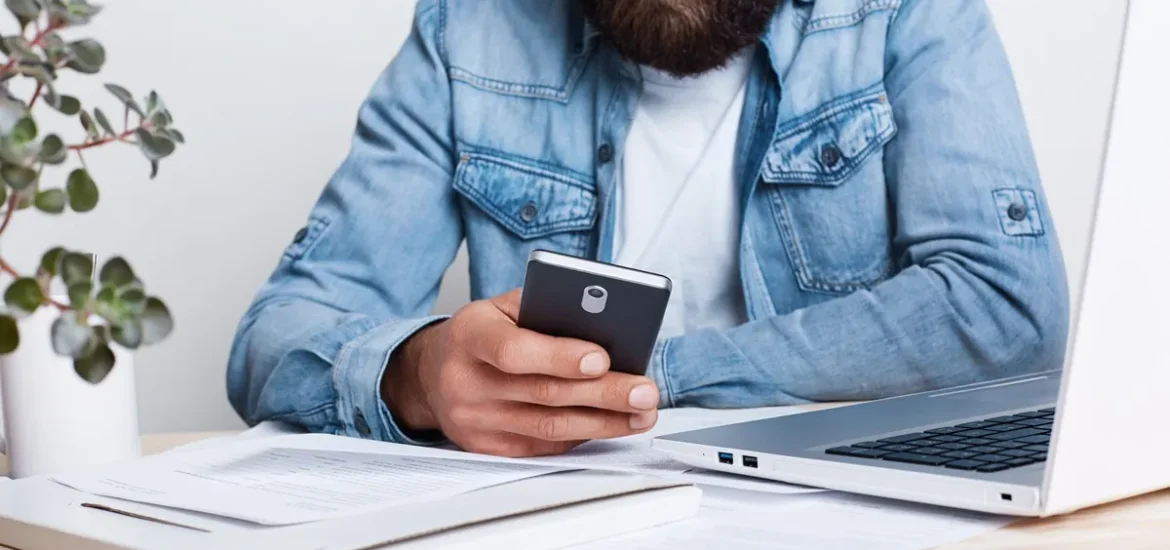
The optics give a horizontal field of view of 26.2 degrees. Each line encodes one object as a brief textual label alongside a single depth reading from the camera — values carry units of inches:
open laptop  48.9
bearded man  82.9
